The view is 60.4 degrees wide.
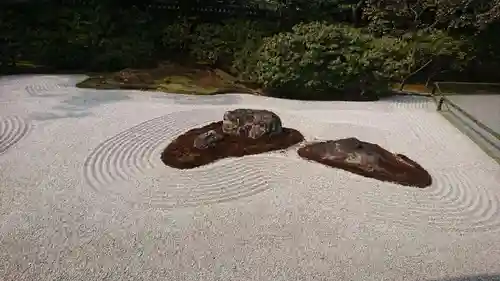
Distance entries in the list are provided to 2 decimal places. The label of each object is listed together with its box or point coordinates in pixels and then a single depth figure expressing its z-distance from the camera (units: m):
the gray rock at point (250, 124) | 8.07
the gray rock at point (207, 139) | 7.61
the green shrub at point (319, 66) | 11.38
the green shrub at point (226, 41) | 13.18
